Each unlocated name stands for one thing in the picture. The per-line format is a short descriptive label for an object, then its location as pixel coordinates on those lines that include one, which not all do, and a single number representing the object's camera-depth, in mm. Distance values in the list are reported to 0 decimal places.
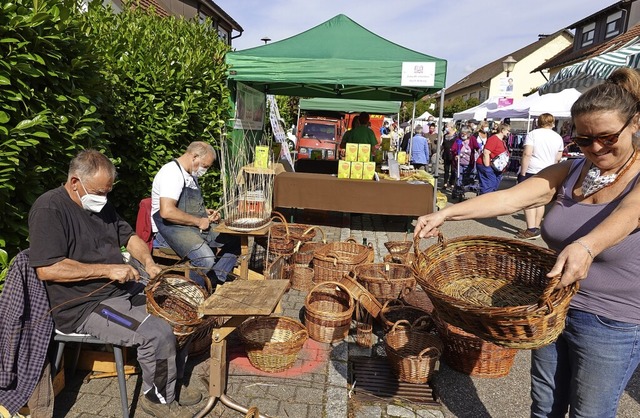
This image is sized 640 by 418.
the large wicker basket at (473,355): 3135
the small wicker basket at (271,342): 3074
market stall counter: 6660
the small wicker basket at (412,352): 3020
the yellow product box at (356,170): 6910
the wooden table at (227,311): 2445
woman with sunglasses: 1480
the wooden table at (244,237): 3830
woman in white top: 6852
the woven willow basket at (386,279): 4012
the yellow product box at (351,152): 7180
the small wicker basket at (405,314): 3475
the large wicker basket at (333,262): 4516
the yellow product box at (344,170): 6938
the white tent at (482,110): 15597
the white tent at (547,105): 11359
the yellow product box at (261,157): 6555
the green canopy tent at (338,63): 6492
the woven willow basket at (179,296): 2865
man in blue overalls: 3850
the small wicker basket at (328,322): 3521
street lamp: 16438
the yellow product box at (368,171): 6914
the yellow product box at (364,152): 7137
